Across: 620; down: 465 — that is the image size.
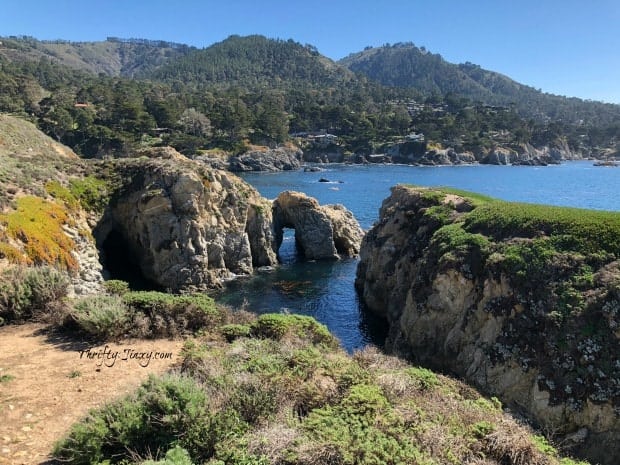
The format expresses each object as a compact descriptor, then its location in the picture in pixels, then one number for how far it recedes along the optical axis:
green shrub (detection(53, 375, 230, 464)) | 6.86
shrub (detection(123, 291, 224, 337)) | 13.05
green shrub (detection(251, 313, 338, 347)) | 12.95
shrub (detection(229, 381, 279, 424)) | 7.92
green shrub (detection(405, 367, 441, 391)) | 10.64
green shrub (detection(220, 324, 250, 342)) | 12.87
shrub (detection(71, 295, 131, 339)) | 12.30
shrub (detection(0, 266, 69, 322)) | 13.47
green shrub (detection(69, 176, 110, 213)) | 35.03
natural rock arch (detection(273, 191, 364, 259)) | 47.06
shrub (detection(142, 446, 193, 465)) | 5.90
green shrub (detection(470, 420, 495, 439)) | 8.45
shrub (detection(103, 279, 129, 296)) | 16.23
